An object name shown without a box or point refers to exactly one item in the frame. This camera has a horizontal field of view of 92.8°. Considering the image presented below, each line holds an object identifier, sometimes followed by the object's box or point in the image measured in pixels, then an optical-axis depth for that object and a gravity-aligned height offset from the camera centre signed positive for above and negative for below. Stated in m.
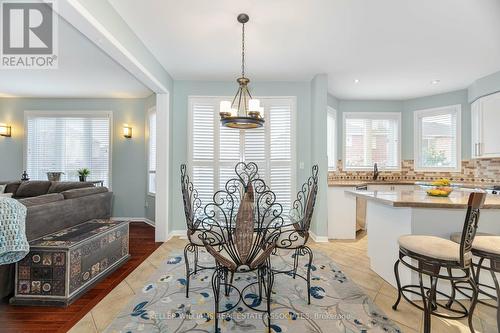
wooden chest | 2.12 -0.96
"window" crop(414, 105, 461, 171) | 4.75 +0.57
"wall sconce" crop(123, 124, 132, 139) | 5.12 +0.74
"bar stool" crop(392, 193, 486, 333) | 1.56 -0.60
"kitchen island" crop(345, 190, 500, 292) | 2.06 -0.51
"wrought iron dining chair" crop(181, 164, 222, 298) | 2.16 -0.52
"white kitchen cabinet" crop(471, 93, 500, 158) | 3.80 +0.67
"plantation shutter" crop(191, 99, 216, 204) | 4.24 +0.33
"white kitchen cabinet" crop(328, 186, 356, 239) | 4.12 -0.85
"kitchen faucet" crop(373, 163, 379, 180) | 5.10 -0.13
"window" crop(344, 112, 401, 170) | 5.30 +0.56
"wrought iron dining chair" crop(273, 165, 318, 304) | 2.21 -0.63
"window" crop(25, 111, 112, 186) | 5.27 +0.56
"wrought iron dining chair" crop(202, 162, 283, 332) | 1.72 -0.59
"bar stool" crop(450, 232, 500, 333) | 1.65 -0.60
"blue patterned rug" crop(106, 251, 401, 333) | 1.83 -1.24
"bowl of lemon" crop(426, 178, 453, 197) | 2.42 -0.24
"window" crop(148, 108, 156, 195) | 4.90 +0.35
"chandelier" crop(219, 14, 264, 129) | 2.40 +0.53
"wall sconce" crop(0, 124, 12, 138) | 5.12 +0.75
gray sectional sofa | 2.24 -0.50
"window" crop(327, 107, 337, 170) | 5.12 +0.57
